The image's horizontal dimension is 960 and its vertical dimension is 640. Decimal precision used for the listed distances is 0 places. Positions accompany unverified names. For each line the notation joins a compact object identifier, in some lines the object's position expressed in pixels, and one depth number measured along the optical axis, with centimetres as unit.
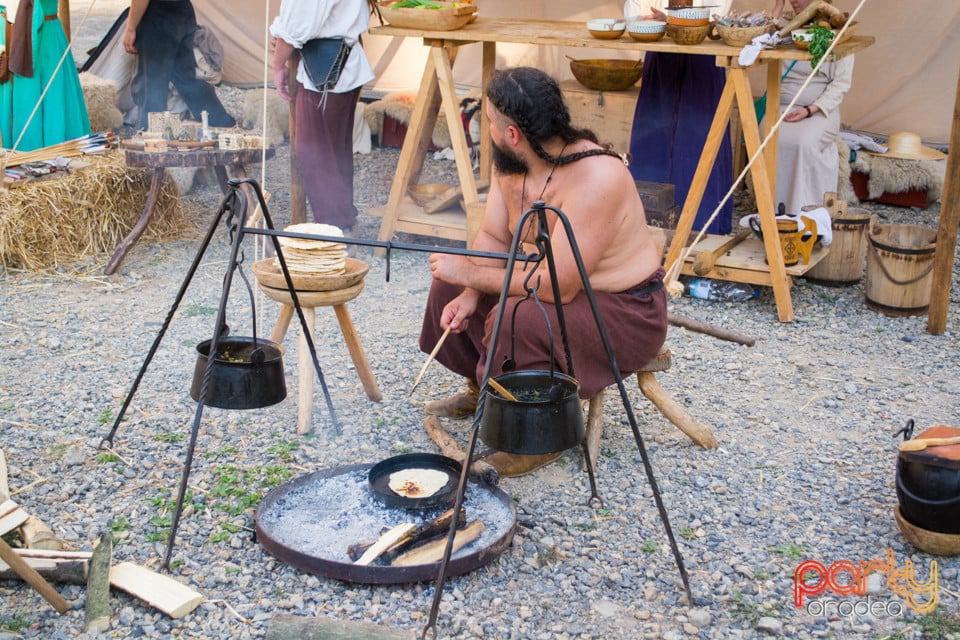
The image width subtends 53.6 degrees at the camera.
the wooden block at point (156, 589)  272
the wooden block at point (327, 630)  257
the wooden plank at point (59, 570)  280
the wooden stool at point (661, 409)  372
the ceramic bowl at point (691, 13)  507
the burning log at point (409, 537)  292
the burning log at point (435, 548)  291
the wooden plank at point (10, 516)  288
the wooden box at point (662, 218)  606
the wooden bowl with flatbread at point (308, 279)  368
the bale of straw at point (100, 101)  811
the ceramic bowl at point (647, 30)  519
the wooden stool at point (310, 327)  372
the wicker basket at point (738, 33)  503
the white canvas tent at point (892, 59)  798
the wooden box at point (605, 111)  766
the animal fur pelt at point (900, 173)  781
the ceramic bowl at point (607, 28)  526
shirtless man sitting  338
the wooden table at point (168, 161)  579
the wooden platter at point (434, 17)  554
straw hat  790
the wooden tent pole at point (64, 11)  732
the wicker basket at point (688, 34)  510
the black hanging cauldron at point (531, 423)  266
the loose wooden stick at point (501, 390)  271
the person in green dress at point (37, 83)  693
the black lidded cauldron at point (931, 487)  291
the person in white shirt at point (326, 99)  587
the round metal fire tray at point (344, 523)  286
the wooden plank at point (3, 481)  320
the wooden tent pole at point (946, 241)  501
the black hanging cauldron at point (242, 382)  303
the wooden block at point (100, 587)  267
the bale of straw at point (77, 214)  597
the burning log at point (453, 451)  339
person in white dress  675
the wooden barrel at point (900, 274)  542
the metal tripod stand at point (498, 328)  254
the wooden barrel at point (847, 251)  596
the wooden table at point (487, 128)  520
